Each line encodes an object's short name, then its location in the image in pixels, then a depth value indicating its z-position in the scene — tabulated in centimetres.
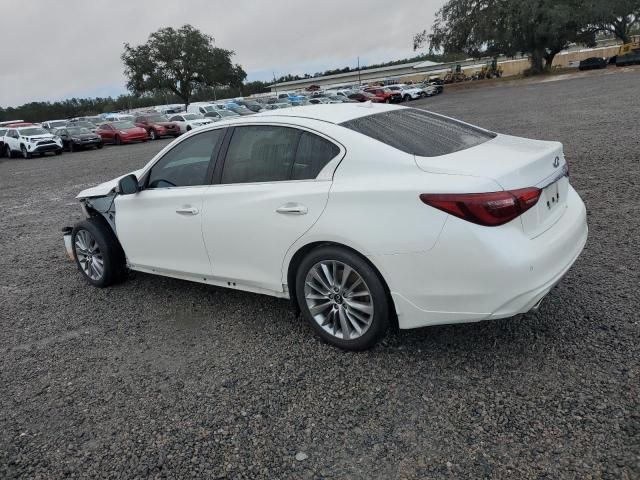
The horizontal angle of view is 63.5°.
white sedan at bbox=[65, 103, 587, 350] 293
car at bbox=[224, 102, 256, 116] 3755
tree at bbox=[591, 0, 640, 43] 4971
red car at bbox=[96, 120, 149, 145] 3016
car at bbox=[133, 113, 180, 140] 3130
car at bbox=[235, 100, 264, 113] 4571
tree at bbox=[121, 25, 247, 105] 5969
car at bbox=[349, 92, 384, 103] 4525
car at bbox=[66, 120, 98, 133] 2999
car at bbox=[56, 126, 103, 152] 2809
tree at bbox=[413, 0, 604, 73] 4991
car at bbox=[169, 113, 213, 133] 3061
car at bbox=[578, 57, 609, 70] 5315
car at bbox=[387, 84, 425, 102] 5028
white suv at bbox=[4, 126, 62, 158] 2627
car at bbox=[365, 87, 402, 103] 4868
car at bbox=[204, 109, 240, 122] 3288
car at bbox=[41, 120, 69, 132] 3222
